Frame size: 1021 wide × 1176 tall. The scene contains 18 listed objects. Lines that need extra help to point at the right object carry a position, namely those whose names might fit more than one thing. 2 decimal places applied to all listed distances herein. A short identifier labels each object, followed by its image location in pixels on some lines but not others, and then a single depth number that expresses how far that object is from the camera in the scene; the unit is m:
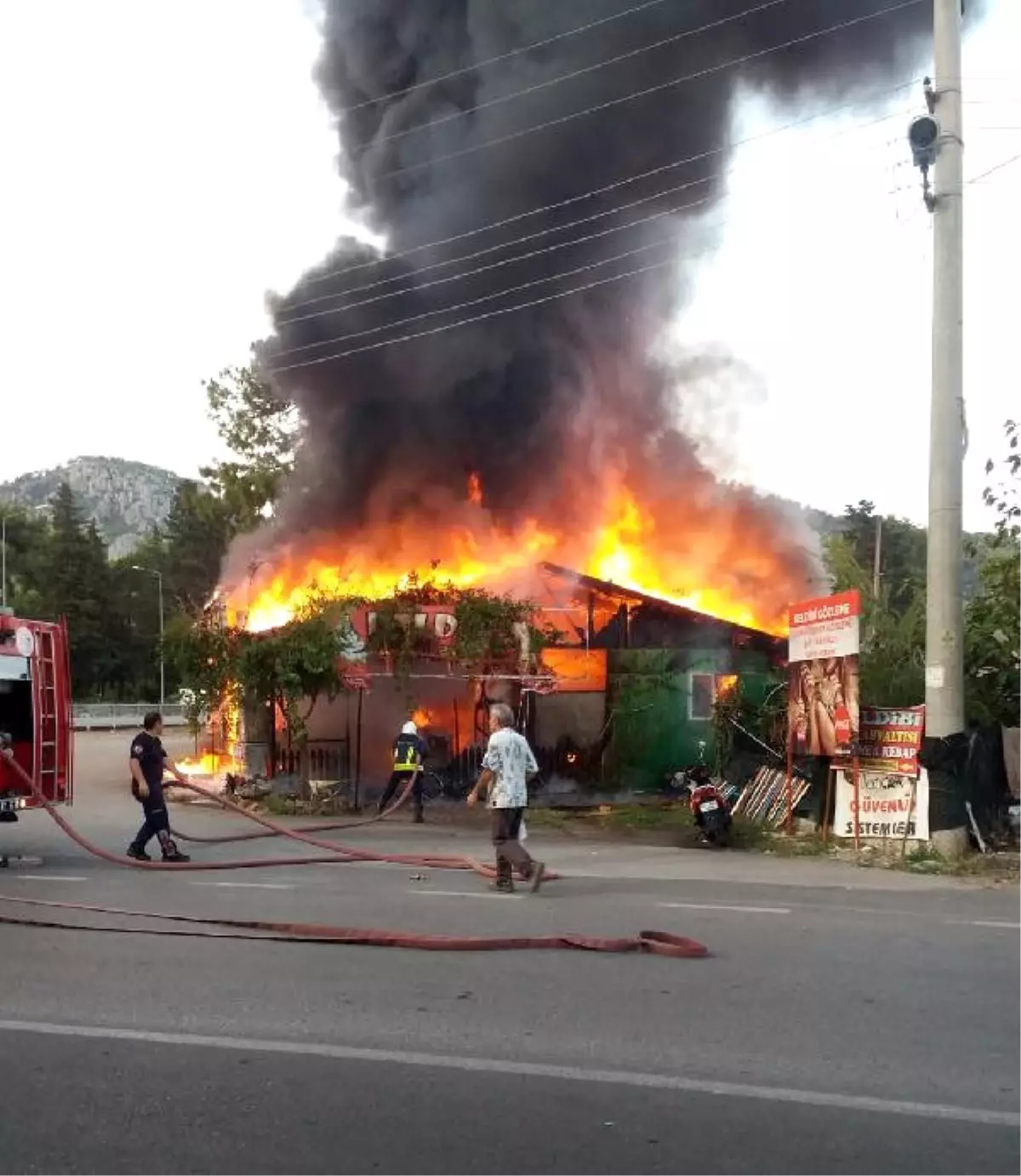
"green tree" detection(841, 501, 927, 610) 49.00
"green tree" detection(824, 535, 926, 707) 13.86
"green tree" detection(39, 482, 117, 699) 66.94
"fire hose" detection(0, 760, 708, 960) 6.78
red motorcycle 12.79
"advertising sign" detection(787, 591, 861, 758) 12.30
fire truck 11.16
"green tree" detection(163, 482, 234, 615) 62.28
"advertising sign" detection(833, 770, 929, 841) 11.80
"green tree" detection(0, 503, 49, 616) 69.31
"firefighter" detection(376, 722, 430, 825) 15.49
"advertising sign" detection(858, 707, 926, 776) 12.03
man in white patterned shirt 9.09
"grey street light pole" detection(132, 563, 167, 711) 57.63
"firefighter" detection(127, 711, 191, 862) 10.98
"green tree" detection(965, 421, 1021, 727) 13.11
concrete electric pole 11.37
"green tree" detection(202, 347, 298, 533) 39.06
